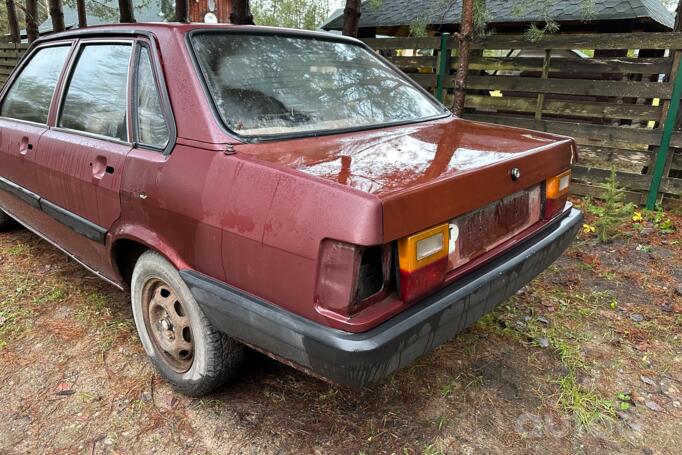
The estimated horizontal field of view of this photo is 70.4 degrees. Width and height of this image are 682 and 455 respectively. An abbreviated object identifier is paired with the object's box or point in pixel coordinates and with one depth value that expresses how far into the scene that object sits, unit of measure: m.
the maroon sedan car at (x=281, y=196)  1.64
